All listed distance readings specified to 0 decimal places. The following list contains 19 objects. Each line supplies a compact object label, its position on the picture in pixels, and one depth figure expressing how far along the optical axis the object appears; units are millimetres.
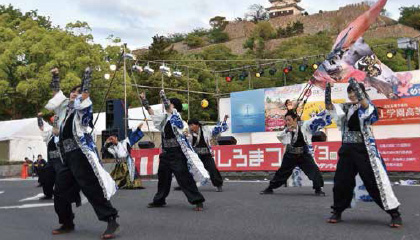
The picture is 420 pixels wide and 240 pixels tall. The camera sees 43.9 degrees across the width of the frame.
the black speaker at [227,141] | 18234
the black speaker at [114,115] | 18438
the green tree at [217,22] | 114438
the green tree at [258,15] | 113125
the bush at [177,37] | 108762
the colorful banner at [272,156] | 13820
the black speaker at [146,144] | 19008
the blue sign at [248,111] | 25609
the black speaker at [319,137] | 15762
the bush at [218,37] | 96669
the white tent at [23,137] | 27906
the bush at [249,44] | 83500
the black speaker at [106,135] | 13234
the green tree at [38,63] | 30297
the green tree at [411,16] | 74438
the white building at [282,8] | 123188
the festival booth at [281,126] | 14188
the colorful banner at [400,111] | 20766
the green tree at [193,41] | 95188
